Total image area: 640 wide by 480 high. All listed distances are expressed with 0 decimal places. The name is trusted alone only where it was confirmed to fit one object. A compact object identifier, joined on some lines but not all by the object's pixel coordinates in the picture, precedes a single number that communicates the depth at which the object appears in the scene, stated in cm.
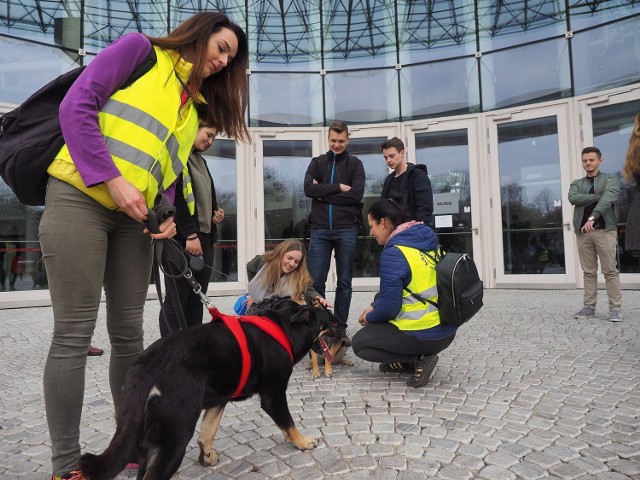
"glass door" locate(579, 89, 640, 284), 812
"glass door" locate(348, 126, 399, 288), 968
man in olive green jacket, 545
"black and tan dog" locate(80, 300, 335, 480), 155
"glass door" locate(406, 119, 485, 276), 937
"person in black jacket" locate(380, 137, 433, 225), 432
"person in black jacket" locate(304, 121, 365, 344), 426
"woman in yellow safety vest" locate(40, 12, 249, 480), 156
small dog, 284
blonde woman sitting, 373
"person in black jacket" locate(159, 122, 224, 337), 294
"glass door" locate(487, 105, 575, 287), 873
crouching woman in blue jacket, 311
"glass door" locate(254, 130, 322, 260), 959
